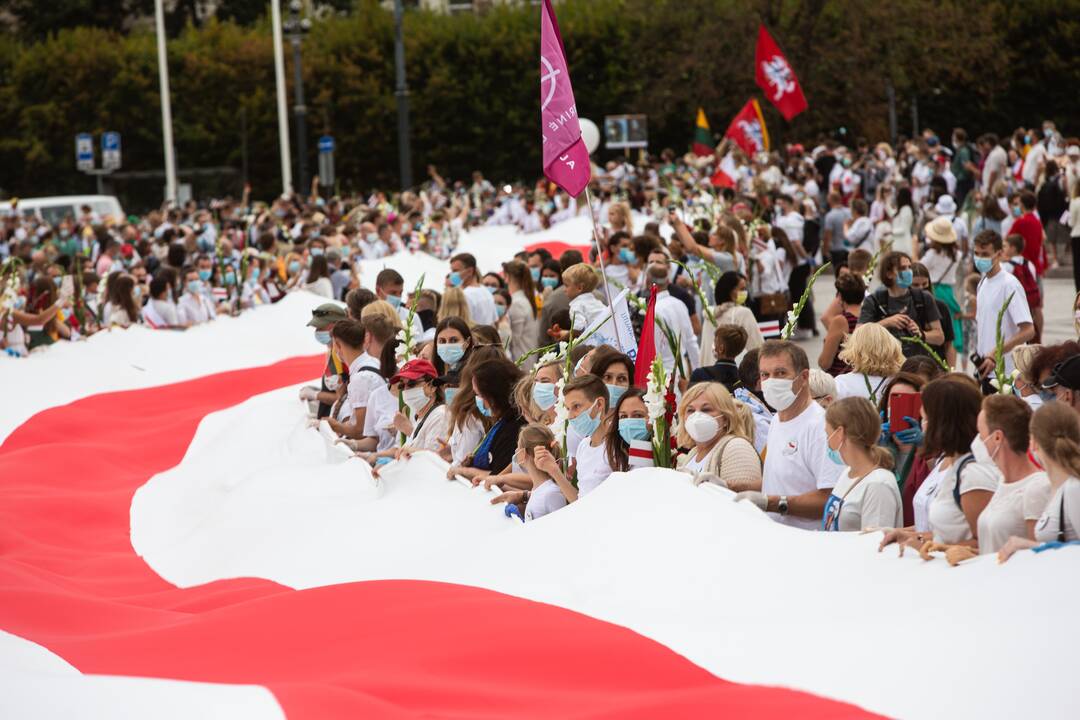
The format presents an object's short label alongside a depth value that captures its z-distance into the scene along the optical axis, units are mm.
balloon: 38062
